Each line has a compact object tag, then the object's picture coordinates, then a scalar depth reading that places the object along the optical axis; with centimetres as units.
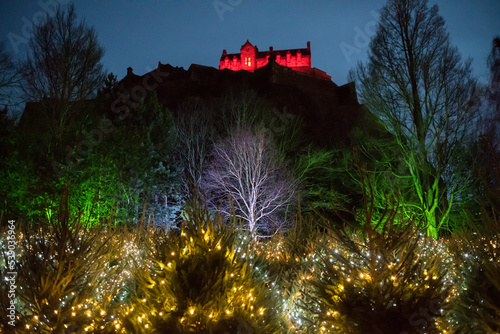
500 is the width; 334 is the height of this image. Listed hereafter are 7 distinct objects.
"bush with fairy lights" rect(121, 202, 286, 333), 382
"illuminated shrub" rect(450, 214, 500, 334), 369
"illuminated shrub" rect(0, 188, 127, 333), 385
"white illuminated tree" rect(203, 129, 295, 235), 1841
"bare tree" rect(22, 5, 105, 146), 1542
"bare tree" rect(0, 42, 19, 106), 1568
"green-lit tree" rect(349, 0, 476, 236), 1415
